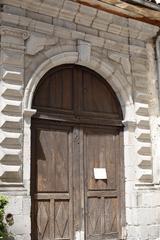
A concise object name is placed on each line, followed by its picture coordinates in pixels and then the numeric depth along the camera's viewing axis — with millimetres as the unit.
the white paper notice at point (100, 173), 6346
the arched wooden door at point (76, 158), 5895
